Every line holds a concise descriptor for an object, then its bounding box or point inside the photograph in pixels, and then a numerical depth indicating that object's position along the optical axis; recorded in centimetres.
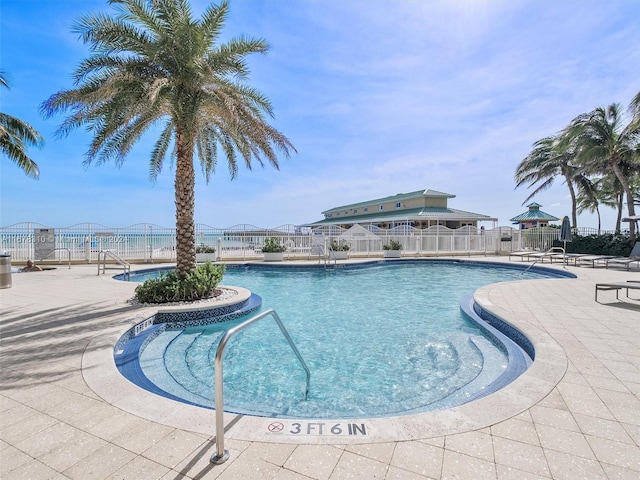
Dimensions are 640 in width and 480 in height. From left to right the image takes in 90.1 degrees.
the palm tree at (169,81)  632
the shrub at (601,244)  1786
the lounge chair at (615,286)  636
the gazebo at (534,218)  2831
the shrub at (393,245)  1847
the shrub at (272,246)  1641
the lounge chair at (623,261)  1270
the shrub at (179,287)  678
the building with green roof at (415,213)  2622
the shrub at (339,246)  1734
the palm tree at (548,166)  2195
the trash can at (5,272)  852
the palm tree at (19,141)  1300
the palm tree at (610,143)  1734
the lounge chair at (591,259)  1383
